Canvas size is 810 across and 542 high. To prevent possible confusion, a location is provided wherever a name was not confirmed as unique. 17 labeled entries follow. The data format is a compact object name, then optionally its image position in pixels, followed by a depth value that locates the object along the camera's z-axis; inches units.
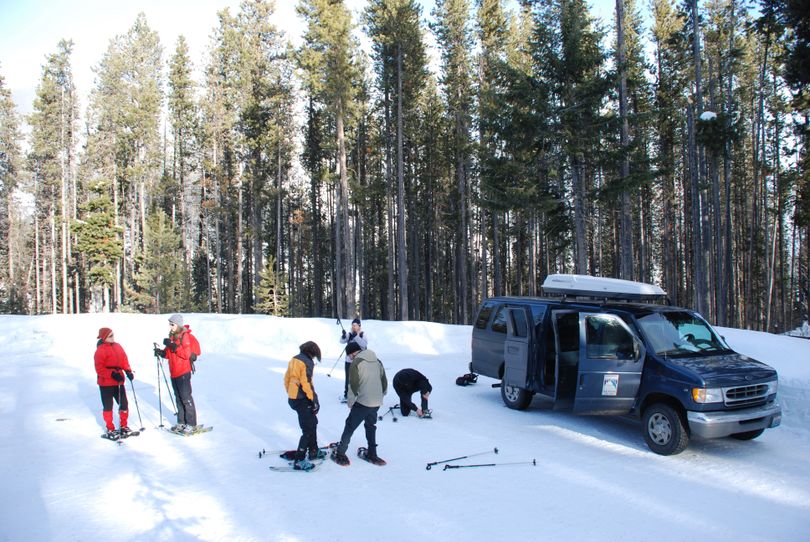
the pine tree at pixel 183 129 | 1662.2
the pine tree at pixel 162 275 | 1380.4
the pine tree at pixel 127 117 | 1572.3
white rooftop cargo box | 363.9
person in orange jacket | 259.6
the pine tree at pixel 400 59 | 1072.2
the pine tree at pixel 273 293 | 1275.8
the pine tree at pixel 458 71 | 1253.7
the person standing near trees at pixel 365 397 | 270.7
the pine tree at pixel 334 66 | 1033.5
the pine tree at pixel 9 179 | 1610.5
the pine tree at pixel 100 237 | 1437.0
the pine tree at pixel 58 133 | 1537.9
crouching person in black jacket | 379.6
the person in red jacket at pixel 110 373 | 314.8
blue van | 275.1
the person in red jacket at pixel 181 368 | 319.0
